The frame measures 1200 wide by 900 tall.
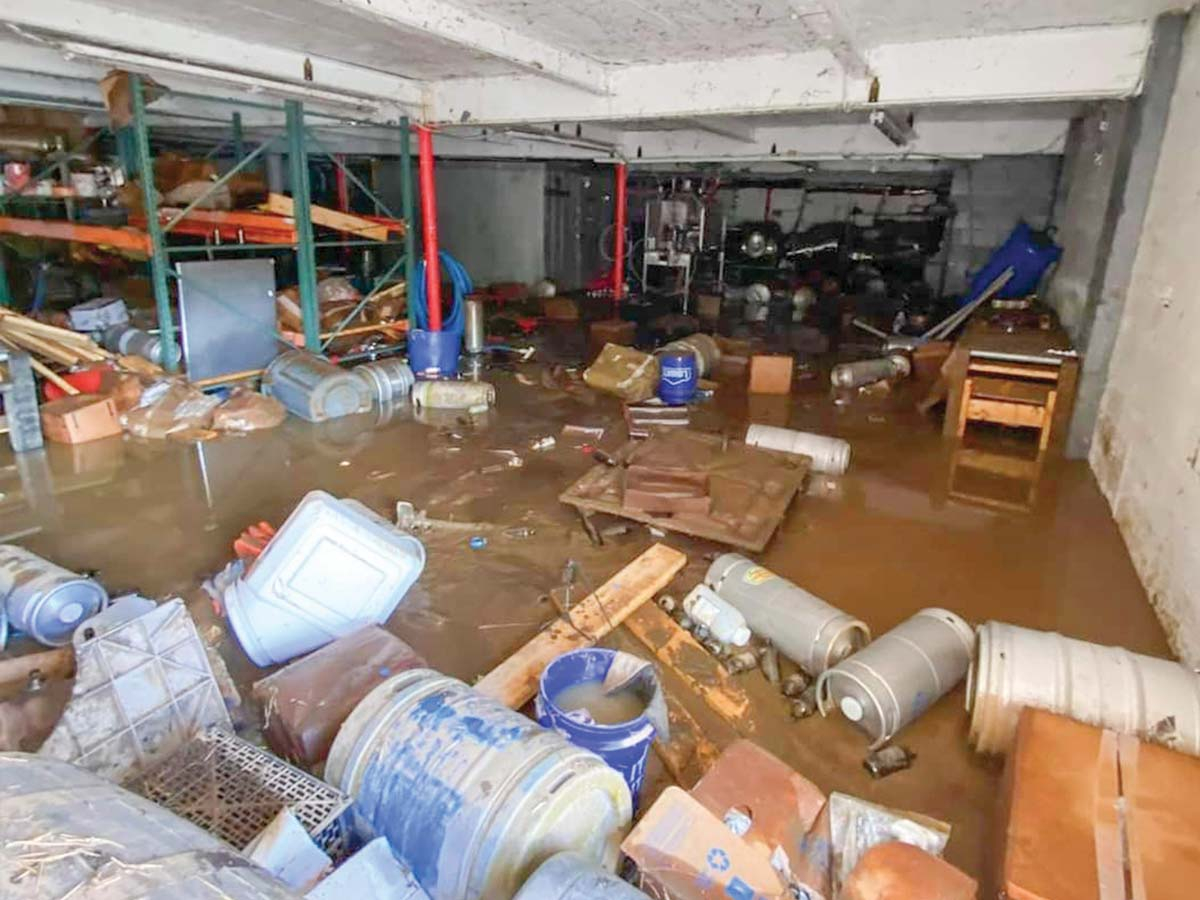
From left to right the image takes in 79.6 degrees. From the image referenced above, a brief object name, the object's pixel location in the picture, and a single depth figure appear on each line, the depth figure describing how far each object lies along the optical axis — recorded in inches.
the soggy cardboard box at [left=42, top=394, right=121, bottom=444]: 173.6
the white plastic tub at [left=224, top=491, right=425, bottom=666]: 90.7
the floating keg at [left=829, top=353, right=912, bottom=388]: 243.8
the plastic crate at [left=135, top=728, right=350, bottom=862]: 57.4
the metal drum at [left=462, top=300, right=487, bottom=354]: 272.7
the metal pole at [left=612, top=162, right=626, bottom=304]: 359.9
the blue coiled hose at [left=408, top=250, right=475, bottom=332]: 257.0
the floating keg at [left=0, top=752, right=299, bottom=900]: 36.4
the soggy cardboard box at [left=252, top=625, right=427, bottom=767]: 70.9
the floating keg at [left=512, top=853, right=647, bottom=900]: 48.1
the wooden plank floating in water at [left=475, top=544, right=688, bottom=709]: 88.7
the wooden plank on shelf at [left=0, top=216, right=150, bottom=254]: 192.9
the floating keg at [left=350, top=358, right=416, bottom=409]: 215.0
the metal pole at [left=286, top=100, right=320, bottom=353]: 208.7
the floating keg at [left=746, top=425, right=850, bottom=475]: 165.9
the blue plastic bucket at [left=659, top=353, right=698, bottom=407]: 214.2
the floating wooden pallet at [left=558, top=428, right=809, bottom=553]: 128.4
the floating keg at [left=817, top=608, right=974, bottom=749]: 82.7
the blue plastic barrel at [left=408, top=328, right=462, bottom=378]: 235.3
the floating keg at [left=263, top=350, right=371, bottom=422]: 197.8
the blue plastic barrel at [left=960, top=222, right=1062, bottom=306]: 258.8
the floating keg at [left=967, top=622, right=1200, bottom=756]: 74.5
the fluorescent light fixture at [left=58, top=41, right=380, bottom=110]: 152.2
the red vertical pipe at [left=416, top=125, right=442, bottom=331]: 240.7
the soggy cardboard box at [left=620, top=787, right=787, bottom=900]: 56.4
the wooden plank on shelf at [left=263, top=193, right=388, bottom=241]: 216.1
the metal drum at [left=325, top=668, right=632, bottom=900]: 53.8
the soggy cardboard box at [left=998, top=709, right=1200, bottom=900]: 53.4
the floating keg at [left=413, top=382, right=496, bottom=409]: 211.6
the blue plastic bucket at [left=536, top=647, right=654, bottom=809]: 66.7
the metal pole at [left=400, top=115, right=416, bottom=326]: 239.0
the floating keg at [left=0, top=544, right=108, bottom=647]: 96.3
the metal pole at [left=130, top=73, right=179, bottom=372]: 175.5
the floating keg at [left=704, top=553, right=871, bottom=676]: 94.3
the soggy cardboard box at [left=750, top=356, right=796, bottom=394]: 236.5
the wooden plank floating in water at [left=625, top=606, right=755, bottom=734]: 89.7
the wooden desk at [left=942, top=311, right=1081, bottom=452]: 174.7
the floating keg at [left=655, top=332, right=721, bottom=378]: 243.4
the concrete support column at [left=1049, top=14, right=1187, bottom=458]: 142.7
